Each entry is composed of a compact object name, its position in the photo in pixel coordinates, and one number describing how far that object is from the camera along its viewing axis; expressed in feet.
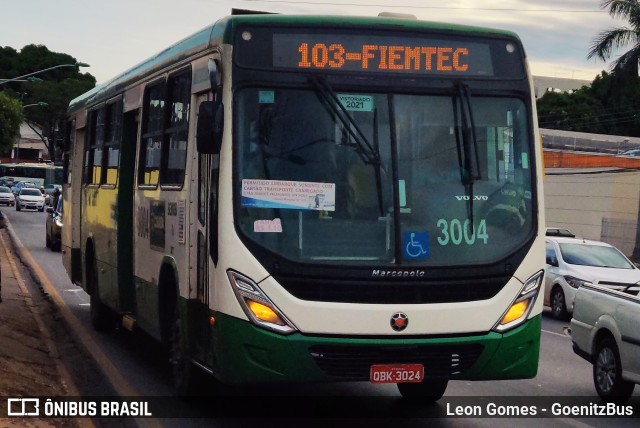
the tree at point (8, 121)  247.15
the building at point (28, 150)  479.82
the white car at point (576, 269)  72.54
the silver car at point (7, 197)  265.34
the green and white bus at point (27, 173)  374.73
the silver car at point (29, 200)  245.24
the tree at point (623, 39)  130.52
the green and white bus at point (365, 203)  27.84
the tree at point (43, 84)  398.01
